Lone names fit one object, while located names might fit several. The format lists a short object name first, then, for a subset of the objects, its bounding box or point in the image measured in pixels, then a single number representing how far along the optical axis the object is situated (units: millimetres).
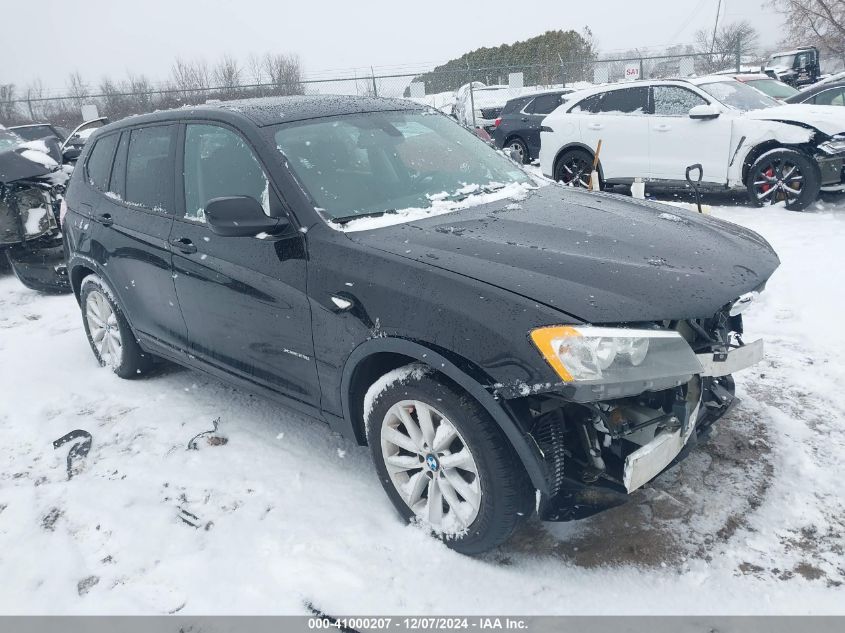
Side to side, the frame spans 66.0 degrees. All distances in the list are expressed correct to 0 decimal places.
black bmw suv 2219
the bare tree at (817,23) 31875
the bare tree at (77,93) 20945
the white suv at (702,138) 7457
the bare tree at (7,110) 21766
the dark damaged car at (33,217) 6828
